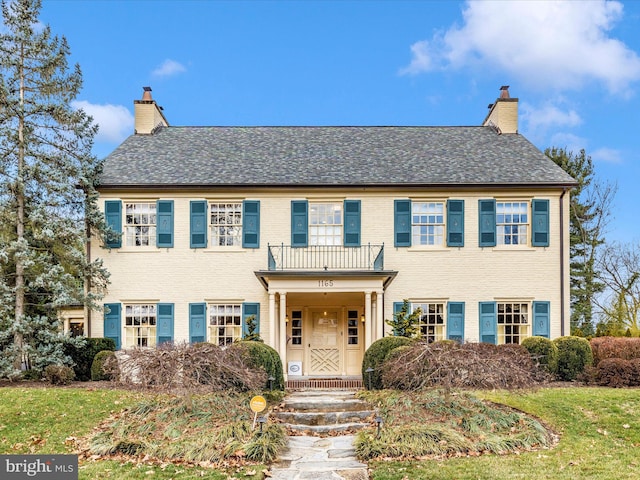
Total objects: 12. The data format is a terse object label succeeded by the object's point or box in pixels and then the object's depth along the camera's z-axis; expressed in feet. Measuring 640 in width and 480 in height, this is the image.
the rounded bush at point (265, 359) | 43.34
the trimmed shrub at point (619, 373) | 47.70
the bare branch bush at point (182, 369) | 34.55
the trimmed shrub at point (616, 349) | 52.11
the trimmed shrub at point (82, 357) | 54.19
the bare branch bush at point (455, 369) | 34.94
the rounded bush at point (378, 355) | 47.57
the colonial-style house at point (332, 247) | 59.31
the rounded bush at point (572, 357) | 52.95
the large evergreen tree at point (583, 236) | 102.17
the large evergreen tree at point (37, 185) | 52.16
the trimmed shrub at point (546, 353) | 52.70
